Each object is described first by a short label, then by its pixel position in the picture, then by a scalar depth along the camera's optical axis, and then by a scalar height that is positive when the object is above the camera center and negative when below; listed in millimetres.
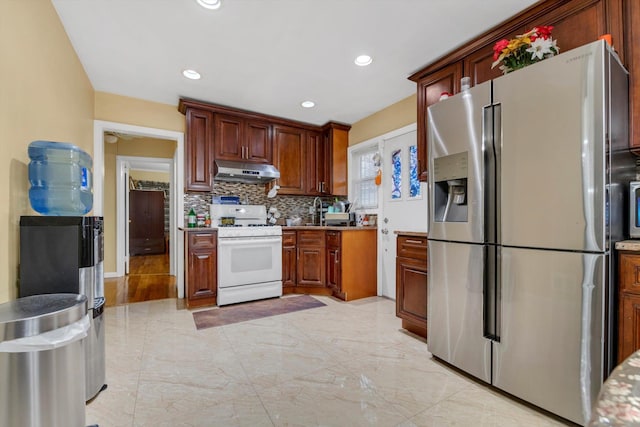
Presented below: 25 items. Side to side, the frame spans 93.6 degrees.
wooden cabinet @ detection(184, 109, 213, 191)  3592 +785
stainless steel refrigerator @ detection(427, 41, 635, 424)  1368 -64
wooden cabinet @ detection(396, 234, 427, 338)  2439 -587
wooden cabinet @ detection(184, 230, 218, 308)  3256 -572
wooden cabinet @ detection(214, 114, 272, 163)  3766 +989
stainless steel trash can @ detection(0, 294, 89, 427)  1001 -517
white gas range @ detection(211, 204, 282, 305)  3385 -502
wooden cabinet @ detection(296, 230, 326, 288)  3902 -567
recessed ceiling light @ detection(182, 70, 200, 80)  2906 +1395
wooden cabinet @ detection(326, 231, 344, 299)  3703 -611
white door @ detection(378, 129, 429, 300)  3432 +179
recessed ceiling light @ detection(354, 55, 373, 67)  2648 +1387
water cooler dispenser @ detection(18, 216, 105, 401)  1474 -190
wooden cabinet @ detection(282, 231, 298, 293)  3899 -589
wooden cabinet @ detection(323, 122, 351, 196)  4395 +830
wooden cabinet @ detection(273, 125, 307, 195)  4188 +813
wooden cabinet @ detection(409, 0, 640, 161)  1587 +1136
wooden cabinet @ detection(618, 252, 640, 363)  1350 -420
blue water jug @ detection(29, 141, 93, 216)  1671 +228
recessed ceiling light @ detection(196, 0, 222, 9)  1957 +1399
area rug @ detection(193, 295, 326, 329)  2946 -1029
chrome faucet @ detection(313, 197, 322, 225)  4609 +57
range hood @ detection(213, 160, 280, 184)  3648 +546
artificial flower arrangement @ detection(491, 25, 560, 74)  1645 +932
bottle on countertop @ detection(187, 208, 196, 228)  3686 -40
